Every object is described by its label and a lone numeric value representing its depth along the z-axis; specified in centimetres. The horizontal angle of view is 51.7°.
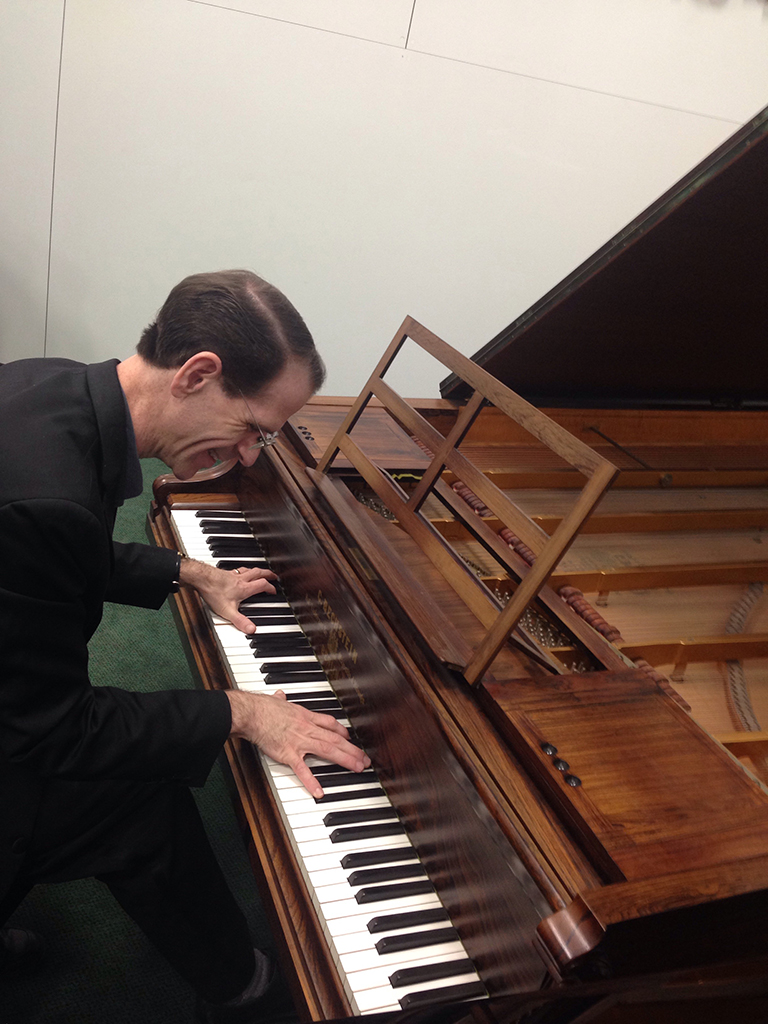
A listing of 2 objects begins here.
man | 128
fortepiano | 114
